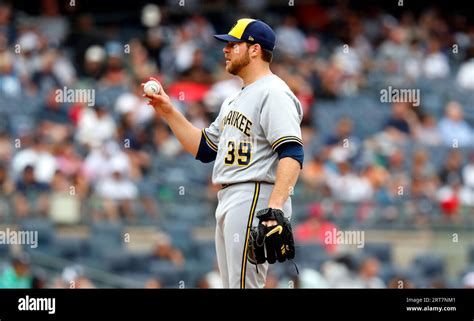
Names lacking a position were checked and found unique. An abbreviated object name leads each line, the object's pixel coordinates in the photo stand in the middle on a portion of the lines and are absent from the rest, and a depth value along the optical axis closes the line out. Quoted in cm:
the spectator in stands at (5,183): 984
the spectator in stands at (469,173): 1101
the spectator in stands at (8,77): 1135
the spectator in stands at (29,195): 973
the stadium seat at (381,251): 1001
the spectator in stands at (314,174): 1045
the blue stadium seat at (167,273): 929
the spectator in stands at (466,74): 1270
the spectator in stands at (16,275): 854
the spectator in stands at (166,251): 960
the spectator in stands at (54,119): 1064
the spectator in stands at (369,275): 936
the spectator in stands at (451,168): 1107
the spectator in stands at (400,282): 942
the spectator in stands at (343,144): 1093
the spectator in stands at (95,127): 1063
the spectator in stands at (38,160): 1009
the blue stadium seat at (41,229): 955
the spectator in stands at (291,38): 1284
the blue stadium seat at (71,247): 962
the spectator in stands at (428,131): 1167
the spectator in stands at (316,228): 986
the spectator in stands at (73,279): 889
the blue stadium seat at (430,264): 1002
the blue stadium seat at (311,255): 959
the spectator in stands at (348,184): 1056
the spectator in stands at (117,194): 994
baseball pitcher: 459
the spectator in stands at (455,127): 1167
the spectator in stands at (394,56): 1254
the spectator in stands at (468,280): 979
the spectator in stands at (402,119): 1166
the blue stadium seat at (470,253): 1028
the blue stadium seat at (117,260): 962
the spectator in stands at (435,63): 1298
